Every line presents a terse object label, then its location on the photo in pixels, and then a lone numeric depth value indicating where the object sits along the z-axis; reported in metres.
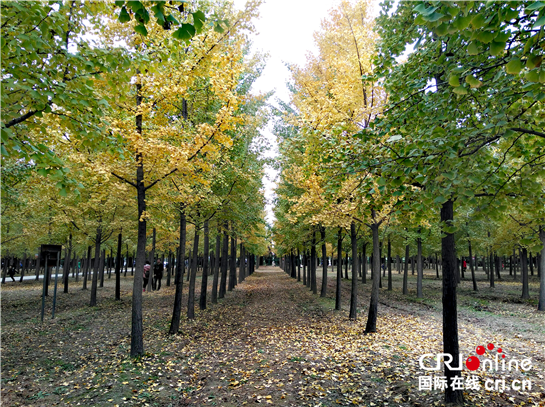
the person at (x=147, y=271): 19.92
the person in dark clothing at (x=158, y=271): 22.70
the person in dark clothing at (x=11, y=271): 29.70
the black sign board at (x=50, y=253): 12.16
